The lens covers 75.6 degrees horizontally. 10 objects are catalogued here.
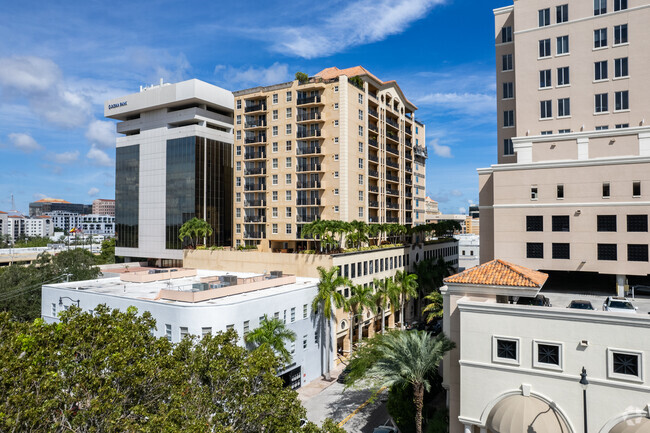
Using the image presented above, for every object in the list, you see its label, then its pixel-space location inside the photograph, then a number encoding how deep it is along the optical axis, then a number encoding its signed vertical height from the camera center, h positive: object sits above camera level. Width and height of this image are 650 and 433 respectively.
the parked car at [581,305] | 27.88 -5.46
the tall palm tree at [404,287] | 64.88 -9.62
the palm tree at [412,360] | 27.91 -9.15
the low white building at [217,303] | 39.59 -7.99
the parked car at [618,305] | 26.48 -5.26
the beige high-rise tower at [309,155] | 69.06 +12.33
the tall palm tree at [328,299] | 51.28 -9.14
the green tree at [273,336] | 40.88 -10.94
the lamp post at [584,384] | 21.47 -8.31
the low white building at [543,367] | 21.89 -8.02
